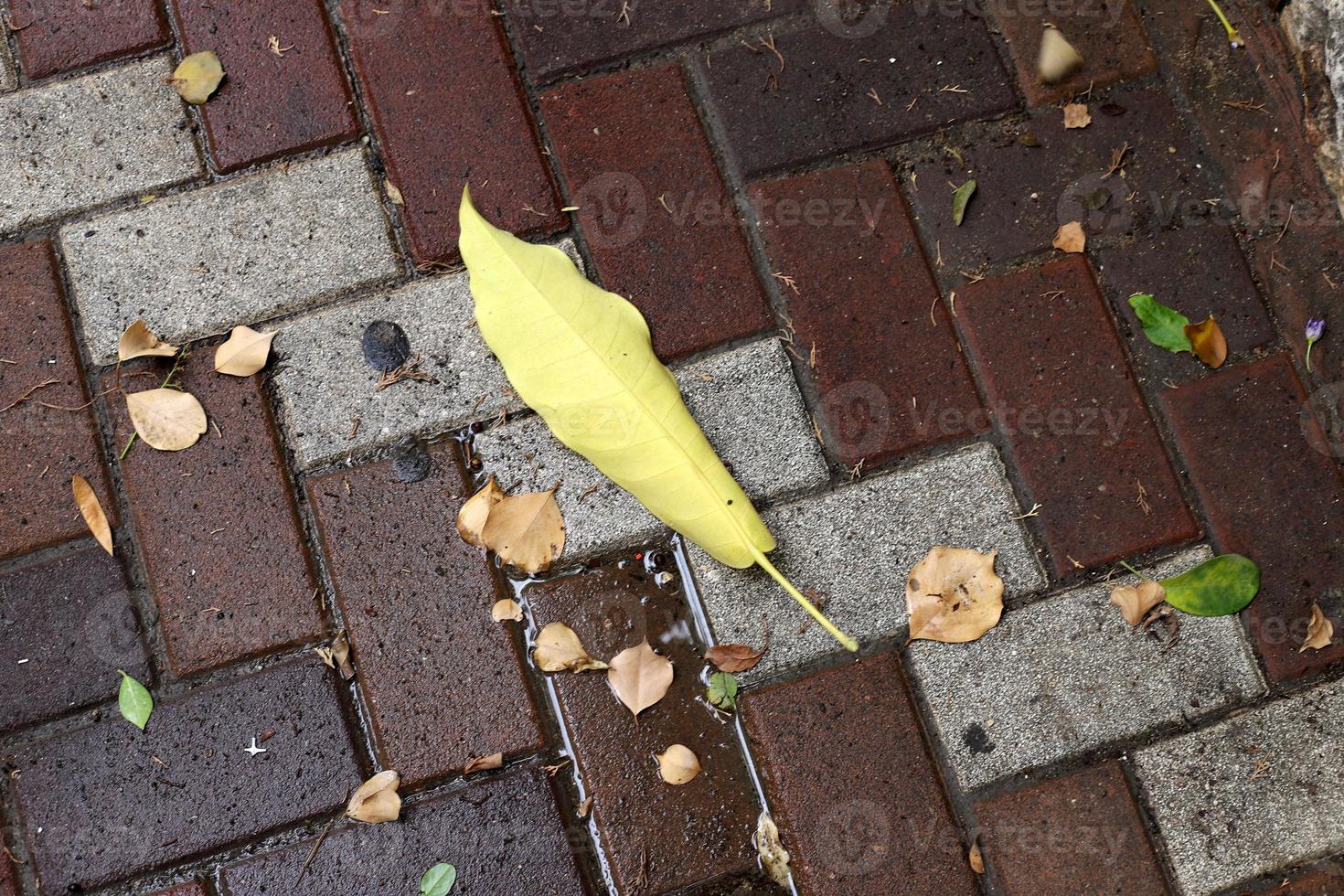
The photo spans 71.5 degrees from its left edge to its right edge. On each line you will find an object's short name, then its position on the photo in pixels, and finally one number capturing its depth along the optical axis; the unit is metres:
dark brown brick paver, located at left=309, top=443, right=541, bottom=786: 1.97
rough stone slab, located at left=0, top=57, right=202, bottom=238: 2.09
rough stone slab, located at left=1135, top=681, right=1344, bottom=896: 1.97
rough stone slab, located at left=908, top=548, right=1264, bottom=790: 1.98
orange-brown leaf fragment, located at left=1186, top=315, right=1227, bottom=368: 2.07
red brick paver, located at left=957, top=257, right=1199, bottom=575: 2.04
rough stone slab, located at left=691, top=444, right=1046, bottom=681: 2.00
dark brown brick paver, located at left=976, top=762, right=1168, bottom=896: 1.96
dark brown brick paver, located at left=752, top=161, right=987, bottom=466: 2.06
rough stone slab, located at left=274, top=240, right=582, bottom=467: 2.02
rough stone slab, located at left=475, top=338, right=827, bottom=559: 2.01
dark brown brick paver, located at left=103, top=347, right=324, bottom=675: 1.99
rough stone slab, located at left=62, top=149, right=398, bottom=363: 2.05
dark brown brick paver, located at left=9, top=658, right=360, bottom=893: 1.94
